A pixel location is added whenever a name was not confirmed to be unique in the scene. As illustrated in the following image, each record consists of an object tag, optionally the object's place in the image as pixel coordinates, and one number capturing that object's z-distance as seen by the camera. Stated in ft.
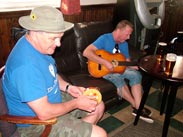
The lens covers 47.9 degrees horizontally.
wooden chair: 3.91
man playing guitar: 7.29
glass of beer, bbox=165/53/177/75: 5.77
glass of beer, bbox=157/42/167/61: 6.74
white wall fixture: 8.86
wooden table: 5.53
